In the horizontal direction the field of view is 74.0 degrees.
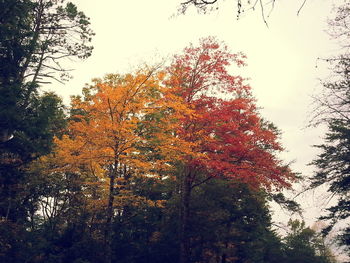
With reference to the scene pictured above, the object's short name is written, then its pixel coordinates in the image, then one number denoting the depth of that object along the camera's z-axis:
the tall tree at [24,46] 8.78
